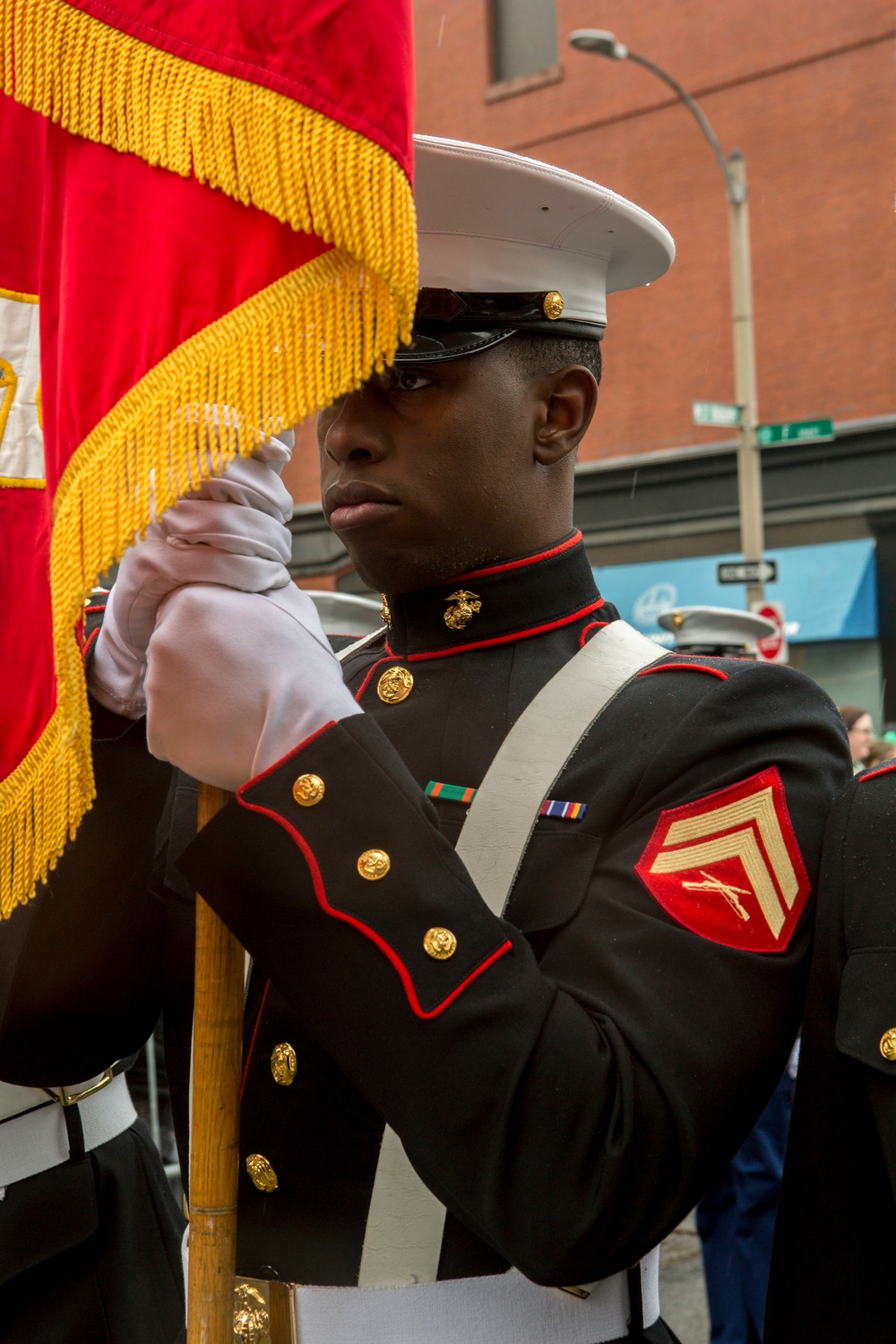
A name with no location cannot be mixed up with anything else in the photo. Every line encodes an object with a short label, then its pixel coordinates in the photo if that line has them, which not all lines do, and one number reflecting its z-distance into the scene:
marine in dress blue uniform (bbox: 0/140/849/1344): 1.32
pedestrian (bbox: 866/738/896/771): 6.62
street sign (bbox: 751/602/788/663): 10.73
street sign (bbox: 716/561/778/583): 11.09
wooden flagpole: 1.40
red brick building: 14.97
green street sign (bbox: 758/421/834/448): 9.91
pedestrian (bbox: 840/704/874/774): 6.52
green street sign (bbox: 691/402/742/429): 10.05
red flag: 1.29
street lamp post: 12.38
